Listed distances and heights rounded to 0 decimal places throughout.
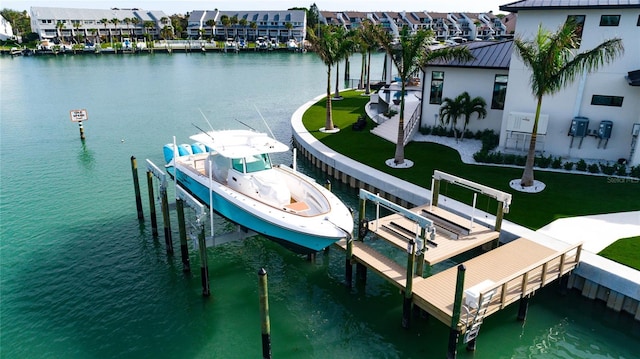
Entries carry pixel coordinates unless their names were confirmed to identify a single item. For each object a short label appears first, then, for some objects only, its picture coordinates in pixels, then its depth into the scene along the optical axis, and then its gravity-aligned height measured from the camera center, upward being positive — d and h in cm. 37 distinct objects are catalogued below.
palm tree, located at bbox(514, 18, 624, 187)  1583 -66
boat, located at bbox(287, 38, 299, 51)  11894 -260
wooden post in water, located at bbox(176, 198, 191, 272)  1484 -665
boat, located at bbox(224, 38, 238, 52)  11718 -282
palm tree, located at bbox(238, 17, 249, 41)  12825 +285
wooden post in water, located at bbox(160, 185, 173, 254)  1588 -652
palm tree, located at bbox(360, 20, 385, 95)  2080 +22
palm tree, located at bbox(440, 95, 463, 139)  2512 -402
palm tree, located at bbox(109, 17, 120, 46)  11603 +309
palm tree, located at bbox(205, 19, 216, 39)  12961 +329
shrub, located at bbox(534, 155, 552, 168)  2091 -554
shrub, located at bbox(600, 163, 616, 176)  1981 -553
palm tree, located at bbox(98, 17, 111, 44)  11688 +308
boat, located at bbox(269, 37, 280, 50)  12031 -223
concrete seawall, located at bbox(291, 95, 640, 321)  1276 -647
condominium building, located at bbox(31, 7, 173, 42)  11162 +261
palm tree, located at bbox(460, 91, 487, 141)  2472 -359
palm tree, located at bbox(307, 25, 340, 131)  2909 -82
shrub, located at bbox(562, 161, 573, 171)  2042 -556
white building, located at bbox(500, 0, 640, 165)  1923 -243
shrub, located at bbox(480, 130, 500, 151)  2330 -523
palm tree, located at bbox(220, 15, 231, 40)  12738 +389
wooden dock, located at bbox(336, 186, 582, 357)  1118 -639
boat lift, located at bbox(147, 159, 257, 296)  1372 -636
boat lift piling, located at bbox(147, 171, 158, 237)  1766 -676
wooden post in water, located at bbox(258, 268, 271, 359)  1071 -664
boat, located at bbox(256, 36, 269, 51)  11942 -225
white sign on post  3060 -549
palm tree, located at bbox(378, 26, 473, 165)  1986 -65
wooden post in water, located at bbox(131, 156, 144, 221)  1864 -639
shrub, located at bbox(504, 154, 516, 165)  2144 -556
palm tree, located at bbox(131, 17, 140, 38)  12209 +287
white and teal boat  1397 -538
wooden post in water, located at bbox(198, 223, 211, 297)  1369 -682
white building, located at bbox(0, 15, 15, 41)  11494 +51
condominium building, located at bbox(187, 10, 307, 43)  13038 +301
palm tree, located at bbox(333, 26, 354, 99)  3000 -68
